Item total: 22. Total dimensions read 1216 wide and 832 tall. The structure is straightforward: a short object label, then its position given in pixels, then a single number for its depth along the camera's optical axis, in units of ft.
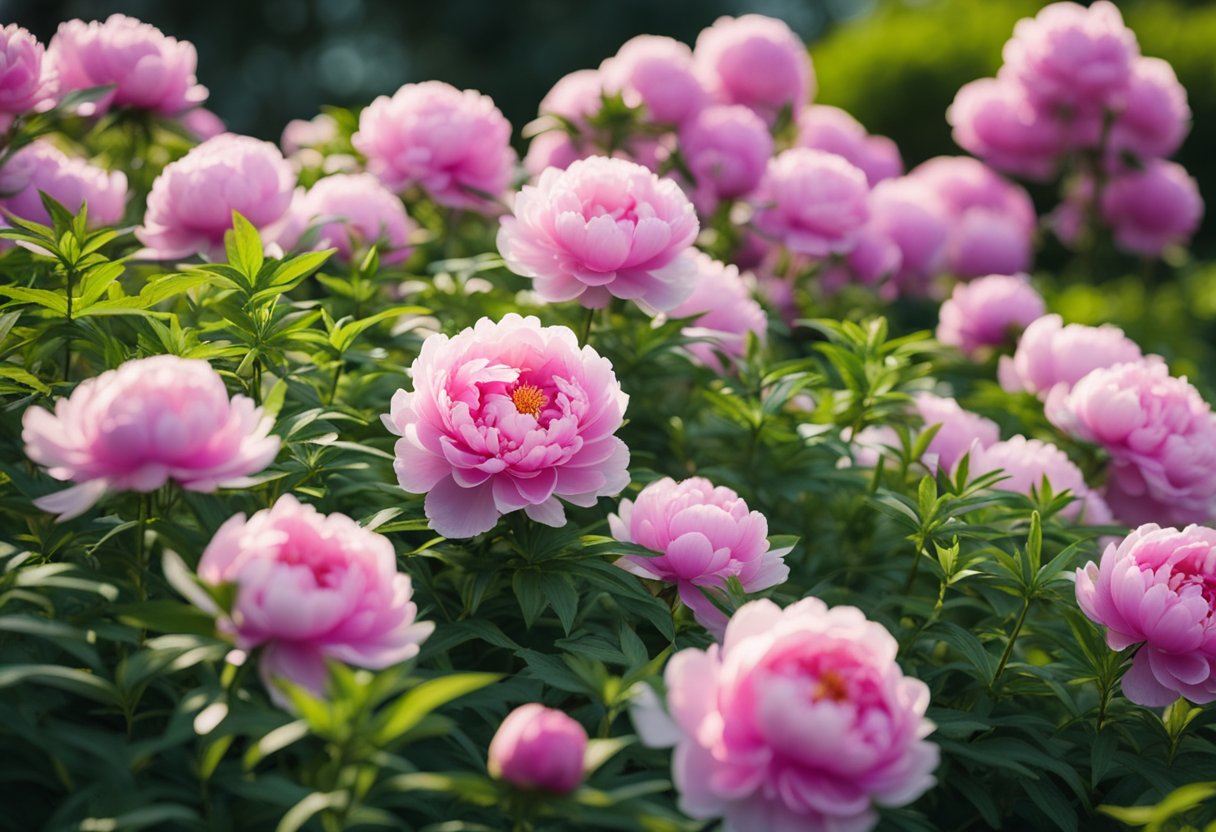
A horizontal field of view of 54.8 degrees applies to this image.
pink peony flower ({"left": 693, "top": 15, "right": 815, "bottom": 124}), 9.24
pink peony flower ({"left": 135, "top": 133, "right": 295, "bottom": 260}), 5.81
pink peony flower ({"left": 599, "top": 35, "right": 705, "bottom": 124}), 8.36
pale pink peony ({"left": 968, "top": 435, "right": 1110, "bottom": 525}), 6.15
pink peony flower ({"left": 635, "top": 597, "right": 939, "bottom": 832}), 3.60
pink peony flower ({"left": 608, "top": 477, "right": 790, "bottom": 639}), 4.70
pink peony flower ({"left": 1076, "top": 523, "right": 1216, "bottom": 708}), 4.63
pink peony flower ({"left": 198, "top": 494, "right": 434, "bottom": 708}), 3.62
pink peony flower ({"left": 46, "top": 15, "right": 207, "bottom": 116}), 6.75
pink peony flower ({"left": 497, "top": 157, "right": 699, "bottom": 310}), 5.29
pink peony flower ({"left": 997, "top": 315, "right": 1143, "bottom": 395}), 7.13
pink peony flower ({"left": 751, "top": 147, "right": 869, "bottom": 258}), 8.11
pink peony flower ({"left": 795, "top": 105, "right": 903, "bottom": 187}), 9.91
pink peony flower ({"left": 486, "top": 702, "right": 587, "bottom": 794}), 3.60
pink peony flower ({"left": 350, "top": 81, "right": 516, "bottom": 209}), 7.19
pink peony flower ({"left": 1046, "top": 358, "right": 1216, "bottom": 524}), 6.38
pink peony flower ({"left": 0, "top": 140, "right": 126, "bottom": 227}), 6.19
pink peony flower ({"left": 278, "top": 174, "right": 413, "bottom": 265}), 6.90
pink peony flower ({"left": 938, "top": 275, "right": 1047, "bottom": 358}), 8.89
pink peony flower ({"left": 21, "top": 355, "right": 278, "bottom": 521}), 3.74
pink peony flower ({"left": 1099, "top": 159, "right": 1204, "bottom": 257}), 11.46
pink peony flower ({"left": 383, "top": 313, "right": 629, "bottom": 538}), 4.46
